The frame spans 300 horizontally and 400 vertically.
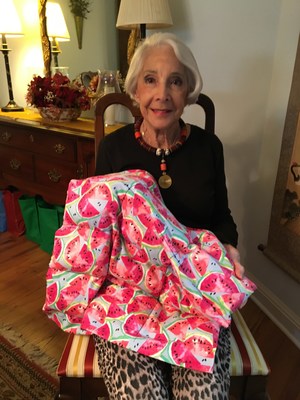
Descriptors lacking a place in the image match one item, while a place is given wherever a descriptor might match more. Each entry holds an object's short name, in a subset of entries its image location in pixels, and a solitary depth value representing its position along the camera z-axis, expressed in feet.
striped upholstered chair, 2.84
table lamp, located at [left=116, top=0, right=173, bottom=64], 4.86
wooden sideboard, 5.96
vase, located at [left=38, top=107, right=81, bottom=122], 6.38
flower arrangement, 6.23
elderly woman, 3.41
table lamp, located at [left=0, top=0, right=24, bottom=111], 6.79
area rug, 4.41
